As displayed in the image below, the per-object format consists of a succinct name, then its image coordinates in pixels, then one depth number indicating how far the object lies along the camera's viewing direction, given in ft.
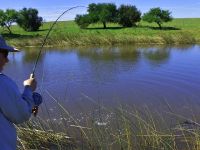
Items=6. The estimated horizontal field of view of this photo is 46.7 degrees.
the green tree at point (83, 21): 88.68
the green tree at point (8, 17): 85.47
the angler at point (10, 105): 5.08
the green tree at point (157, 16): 92.15
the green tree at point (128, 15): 91.84
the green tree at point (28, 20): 89.58
